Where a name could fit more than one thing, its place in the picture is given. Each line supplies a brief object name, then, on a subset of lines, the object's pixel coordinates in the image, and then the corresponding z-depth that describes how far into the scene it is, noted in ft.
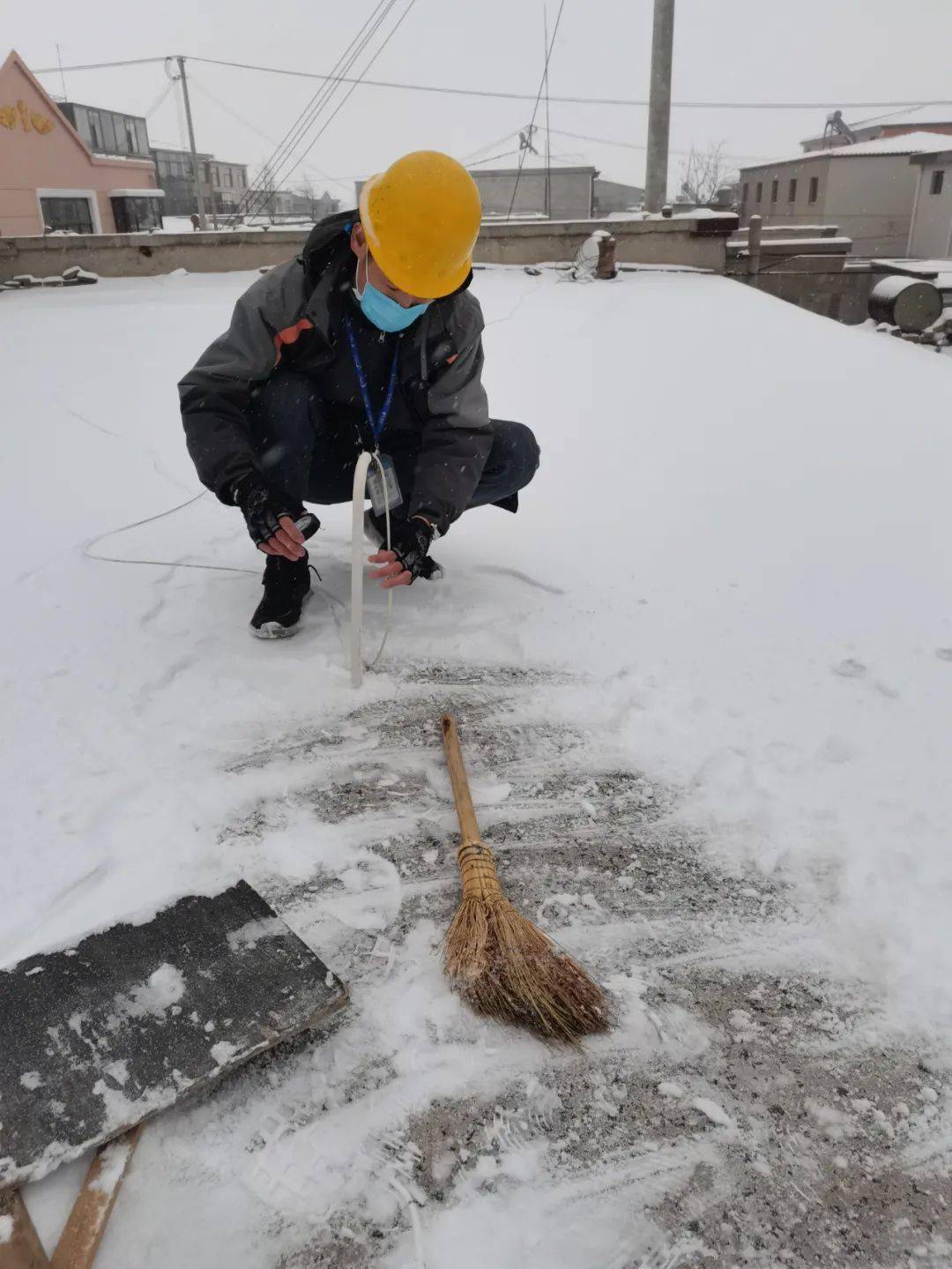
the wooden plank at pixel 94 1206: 2.95
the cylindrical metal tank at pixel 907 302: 34.73
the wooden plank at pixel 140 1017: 3.27
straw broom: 3.86
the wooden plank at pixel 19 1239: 2.87
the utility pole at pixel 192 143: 67.82
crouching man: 6.18
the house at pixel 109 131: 74.59
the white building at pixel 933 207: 71.00
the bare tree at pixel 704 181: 152.46
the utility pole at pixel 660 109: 32.68
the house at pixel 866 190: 77.56
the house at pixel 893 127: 97.40
